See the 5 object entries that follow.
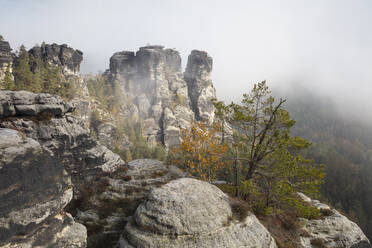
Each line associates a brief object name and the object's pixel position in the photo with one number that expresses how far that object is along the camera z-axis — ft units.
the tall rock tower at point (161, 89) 371.35
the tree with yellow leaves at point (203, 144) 63.00
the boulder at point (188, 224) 33.30
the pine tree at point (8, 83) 157.87
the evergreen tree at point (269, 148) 40.93
